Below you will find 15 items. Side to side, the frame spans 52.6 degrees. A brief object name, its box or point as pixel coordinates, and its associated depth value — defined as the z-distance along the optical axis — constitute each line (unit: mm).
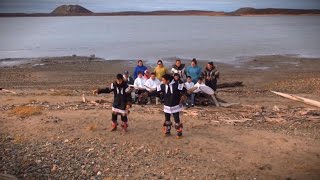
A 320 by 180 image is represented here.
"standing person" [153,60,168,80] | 12097
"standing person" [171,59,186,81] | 11769
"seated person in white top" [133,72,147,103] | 12018
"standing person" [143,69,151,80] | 12078
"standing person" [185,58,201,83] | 12059
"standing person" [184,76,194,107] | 11746
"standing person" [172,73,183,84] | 8985
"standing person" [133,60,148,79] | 12437
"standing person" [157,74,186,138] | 8807
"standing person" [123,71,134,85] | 12172
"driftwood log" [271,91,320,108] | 12401
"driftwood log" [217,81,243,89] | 15951
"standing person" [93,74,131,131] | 9033
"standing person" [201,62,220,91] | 12143
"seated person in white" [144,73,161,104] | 11859
